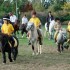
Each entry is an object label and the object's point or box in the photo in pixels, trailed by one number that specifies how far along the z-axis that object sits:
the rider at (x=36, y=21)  17.42
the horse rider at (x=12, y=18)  25.84
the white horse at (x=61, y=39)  17.44
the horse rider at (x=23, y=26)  26.23
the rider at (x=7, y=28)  14.48
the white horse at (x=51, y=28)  25.33
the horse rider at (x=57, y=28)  17.48
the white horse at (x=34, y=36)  15.72
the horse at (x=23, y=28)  26.21
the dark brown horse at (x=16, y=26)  22.21
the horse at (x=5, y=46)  13.32
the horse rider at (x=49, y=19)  26.94
